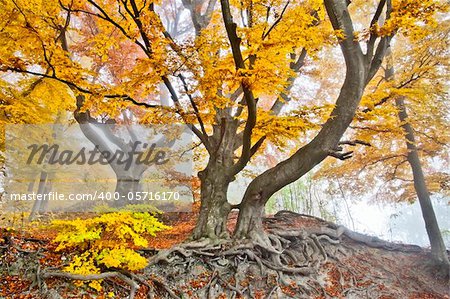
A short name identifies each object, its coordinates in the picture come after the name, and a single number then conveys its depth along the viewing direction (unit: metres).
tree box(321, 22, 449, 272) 7.54
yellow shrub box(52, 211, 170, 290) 4.02
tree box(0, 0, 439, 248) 4.66
